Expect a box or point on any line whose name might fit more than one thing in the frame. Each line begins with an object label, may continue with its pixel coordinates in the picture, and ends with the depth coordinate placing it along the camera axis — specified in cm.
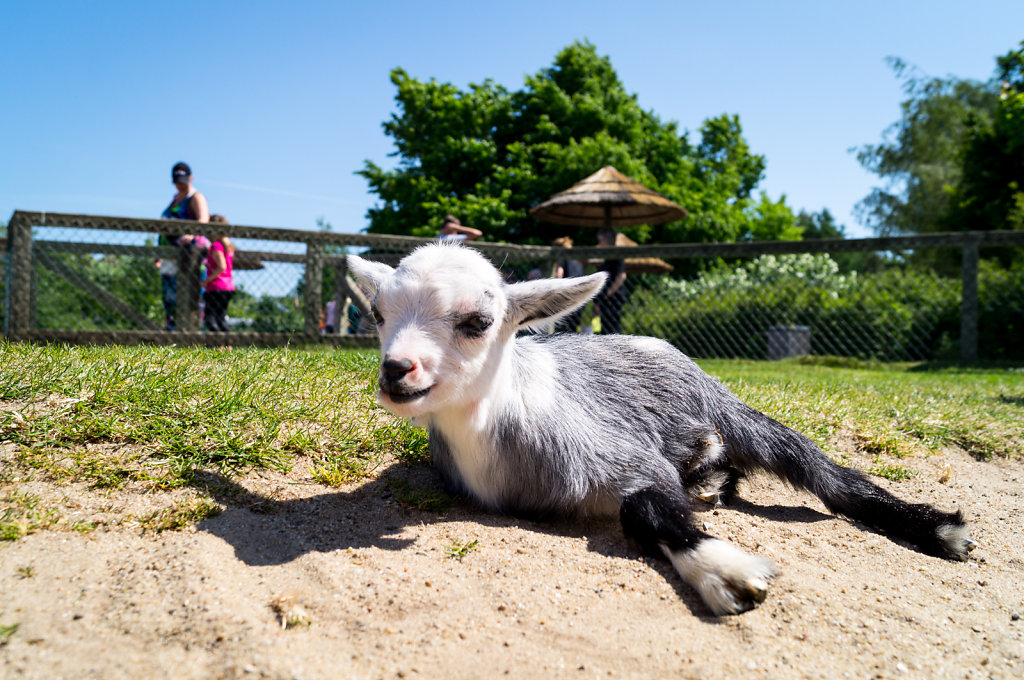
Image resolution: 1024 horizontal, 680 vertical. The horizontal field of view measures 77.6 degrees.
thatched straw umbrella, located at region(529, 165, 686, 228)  1184
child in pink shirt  768
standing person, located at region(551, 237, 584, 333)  962
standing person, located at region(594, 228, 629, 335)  965
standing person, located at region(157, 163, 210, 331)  775
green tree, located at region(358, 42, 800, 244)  2312
